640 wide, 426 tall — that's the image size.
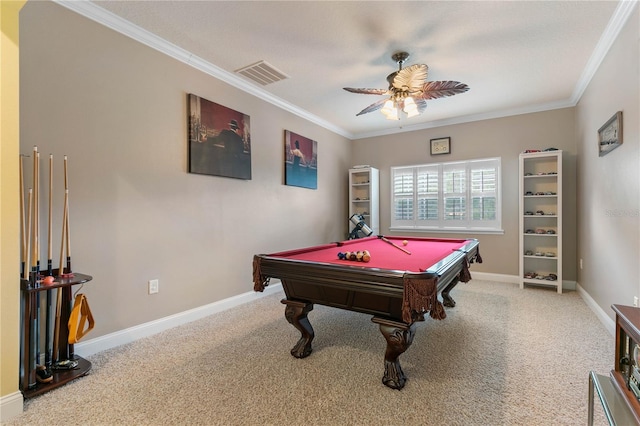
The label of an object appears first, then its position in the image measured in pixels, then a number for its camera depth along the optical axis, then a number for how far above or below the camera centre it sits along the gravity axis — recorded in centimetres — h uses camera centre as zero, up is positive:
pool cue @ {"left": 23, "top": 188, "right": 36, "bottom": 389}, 167 -82
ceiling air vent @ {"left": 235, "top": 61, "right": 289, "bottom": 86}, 302 +150
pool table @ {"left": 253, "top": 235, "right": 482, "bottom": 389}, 154 -43
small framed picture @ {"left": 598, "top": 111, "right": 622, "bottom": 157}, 231 +67
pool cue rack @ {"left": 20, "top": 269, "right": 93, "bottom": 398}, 165 -75
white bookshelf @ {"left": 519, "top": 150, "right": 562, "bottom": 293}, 395 -9
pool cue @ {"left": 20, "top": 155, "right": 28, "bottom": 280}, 172 -12
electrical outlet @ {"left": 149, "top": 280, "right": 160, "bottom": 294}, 256 -66
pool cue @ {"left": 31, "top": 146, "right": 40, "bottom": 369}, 171 -18
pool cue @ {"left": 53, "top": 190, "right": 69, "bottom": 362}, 188 -60
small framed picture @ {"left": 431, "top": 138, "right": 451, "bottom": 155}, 479 +109
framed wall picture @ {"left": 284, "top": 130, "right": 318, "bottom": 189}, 413 +76
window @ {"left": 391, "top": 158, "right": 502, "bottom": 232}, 452 +25
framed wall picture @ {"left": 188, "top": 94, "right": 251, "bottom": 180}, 289 +76
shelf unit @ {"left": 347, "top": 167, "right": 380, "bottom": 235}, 523 +31
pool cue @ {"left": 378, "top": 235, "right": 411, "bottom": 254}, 262 -35
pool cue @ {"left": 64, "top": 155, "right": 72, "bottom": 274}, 192 -7
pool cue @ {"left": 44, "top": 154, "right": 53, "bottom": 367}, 181 -38
